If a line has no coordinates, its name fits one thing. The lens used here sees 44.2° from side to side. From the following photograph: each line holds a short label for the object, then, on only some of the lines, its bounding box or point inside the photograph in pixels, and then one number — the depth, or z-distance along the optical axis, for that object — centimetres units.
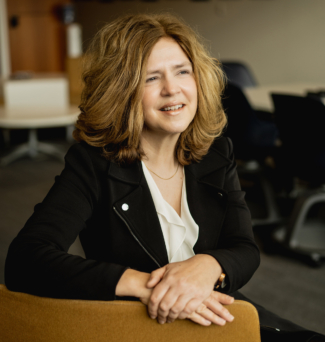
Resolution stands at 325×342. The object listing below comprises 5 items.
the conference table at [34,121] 415
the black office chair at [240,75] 424
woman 100
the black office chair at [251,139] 289
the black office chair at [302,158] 233
